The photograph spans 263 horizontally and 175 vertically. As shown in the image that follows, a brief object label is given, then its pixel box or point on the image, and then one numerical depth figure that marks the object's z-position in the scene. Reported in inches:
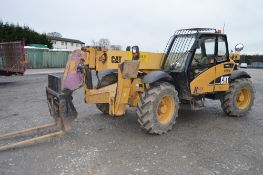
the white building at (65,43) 1809.7
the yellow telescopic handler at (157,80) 161.4
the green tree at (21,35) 885.9
